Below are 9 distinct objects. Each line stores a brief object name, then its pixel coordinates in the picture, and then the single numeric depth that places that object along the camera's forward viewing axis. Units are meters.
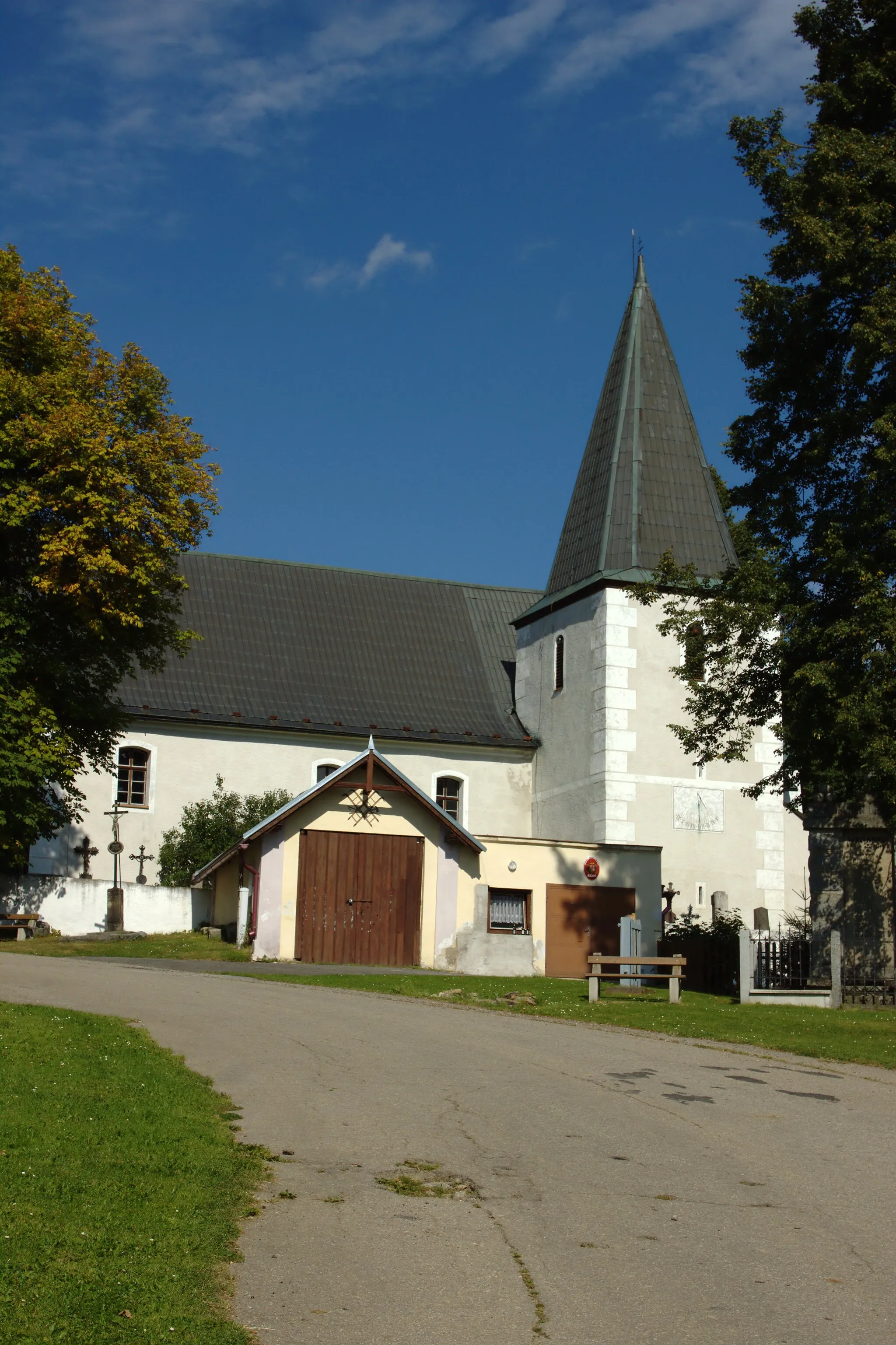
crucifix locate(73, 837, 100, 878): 34.75
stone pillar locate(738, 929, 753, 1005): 20.72
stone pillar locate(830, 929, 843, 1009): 20.05
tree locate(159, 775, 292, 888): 35.19
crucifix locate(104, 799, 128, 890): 34.44
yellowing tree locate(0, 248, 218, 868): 25.58
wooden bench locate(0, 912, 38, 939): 30.41
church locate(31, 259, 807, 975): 29.55
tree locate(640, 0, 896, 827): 20.08
